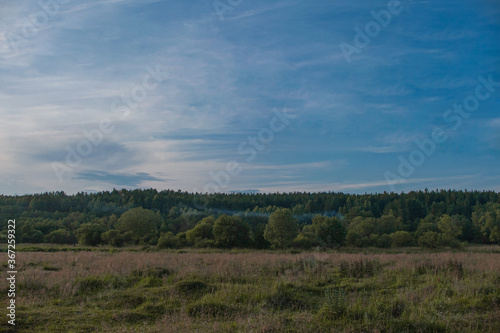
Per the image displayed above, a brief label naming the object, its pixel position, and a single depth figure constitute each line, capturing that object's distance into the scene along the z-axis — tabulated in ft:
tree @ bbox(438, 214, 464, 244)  231.93
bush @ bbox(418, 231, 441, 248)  185.83
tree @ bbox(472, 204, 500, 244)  275.39
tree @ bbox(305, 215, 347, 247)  189.98
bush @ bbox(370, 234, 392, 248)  211.82
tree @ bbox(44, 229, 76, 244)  195.31
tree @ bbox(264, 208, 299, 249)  180.65
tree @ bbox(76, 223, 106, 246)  166.28
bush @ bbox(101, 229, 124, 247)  166.71
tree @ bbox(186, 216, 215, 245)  181.78
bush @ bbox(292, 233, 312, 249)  188.14
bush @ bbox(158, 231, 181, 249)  161.57
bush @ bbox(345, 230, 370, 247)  205.26
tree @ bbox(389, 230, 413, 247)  208.77
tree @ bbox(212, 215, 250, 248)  172.04
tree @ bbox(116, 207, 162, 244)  212.29
